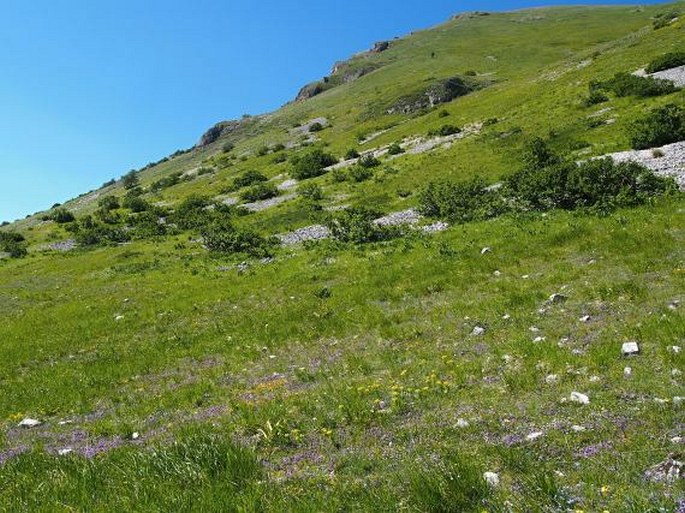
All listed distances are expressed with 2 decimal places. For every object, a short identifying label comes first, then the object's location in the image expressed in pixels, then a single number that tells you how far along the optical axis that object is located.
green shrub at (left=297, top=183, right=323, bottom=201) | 55.59
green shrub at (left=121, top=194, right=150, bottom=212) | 78.38
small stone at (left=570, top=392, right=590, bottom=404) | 9.17
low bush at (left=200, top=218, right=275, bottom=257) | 39.72
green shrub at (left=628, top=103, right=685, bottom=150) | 33.91
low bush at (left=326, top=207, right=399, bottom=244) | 35.25
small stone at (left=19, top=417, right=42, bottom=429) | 13.75
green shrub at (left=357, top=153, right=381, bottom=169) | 63.47
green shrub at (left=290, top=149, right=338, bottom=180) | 70.19
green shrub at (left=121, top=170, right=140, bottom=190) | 129.38
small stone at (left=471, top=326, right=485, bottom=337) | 14.97
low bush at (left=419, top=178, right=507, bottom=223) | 33.44
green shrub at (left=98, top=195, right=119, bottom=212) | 85.39
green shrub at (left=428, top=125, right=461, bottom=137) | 65.56
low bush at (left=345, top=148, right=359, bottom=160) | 74.63
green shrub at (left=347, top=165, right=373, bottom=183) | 58.47
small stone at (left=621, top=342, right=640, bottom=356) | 11.02
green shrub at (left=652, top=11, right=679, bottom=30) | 84.31
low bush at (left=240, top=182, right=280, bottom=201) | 65.25
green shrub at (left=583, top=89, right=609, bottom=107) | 51.94
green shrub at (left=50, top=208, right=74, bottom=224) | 81.00
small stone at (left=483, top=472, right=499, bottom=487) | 7.05
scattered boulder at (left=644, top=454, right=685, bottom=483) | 6.46
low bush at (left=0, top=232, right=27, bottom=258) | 57.27
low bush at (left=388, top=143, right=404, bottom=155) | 65.88
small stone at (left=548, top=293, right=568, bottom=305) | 16.22
